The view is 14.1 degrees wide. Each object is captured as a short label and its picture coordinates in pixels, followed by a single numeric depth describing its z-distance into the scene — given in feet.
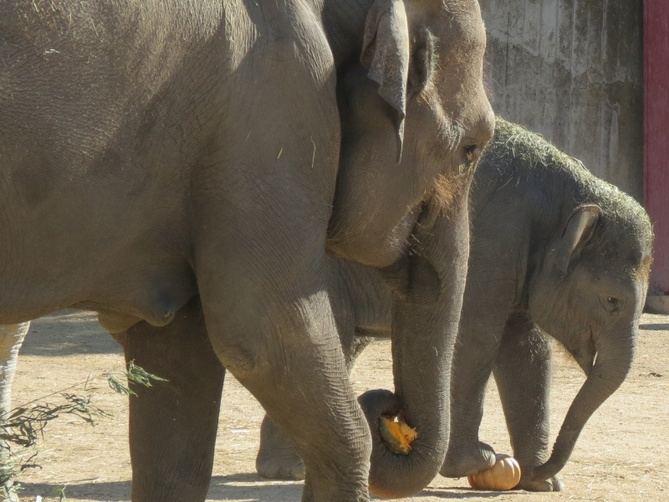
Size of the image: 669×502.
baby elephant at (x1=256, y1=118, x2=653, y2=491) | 40.06
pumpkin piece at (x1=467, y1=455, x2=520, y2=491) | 40.55
